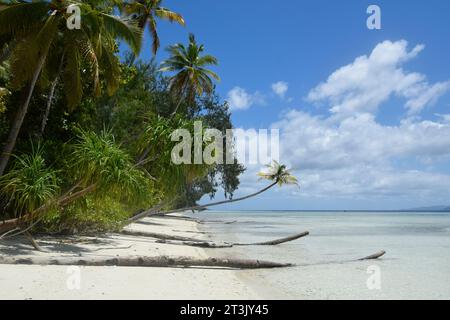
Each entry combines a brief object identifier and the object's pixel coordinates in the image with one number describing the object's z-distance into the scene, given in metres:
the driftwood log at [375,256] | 17.89
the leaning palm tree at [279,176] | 26.91
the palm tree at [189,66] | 28.70
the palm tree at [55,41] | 13.15
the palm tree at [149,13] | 22.56
